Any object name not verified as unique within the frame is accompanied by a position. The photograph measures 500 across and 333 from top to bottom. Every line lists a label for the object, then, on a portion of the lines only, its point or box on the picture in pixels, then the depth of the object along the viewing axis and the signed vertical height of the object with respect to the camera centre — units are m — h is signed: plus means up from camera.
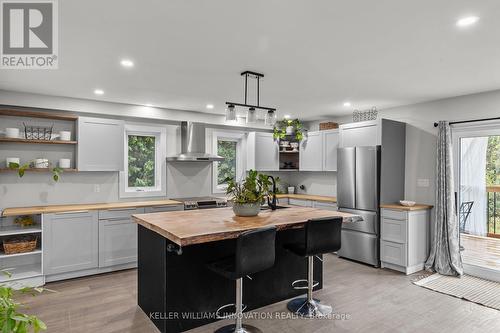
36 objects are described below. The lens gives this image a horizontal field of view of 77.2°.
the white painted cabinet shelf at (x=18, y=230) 3.89 -0.78
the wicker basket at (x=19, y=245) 3.89 -0.96
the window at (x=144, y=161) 5.34 +0.13
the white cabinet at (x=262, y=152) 6.41 +0.35
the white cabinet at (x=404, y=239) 4.46 -1.04
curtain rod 4.22 +0.67
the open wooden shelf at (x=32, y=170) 4.14 -0.02
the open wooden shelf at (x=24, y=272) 3.87 -1.33
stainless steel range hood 5.39 +0.46
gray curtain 4.46 -0.68
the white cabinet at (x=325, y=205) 5.57 -0.66
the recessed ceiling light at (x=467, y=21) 2.20 +1.06
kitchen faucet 3.71 -0.41
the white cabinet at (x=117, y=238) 4.42 -1.00
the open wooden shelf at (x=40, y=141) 4.11 +0.37
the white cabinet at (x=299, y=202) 6.03 -0.67
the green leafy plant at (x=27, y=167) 4.05 +0.00
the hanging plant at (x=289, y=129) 6.41 +0.81
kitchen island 2.72 -0.93
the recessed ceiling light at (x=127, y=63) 3.11 +1.08
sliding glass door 4.29 -0.36
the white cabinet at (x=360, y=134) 4.87 +0.57
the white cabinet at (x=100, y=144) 4.57 +0.37
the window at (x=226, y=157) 6.23 +0.25
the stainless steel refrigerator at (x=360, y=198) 4.77 -0.46
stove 4.95 -0.55
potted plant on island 3.24 -0.26
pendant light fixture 3.41 +0.63
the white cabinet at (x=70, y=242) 4.05 -0.98
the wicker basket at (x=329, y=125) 6.13 +0.86
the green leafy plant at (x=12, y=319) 0.80 -0.39
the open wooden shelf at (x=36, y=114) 4.19 +0.75
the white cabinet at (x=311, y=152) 6.20 +0.34
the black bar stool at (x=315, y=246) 2.97 -0.76
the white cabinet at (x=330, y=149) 5.88 +0.38
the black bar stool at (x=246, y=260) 2.44 -0.75
